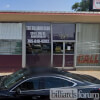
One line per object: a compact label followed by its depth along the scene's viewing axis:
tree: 31.37
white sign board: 9.69
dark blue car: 3.58
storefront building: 8.71
